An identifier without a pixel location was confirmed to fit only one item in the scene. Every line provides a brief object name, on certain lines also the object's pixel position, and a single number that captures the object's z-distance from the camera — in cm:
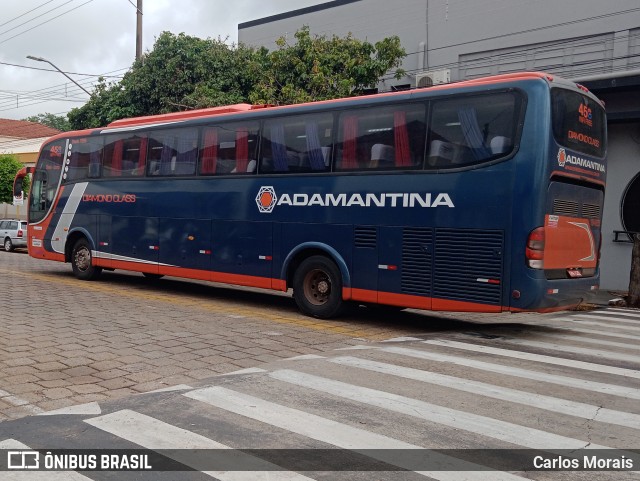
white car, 3028
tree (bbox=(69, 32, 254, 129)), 2439
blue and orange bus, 912
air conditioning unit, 2080
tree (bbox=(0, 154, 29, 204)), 4194
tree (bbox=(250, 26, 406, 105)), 2134
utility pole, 2534
